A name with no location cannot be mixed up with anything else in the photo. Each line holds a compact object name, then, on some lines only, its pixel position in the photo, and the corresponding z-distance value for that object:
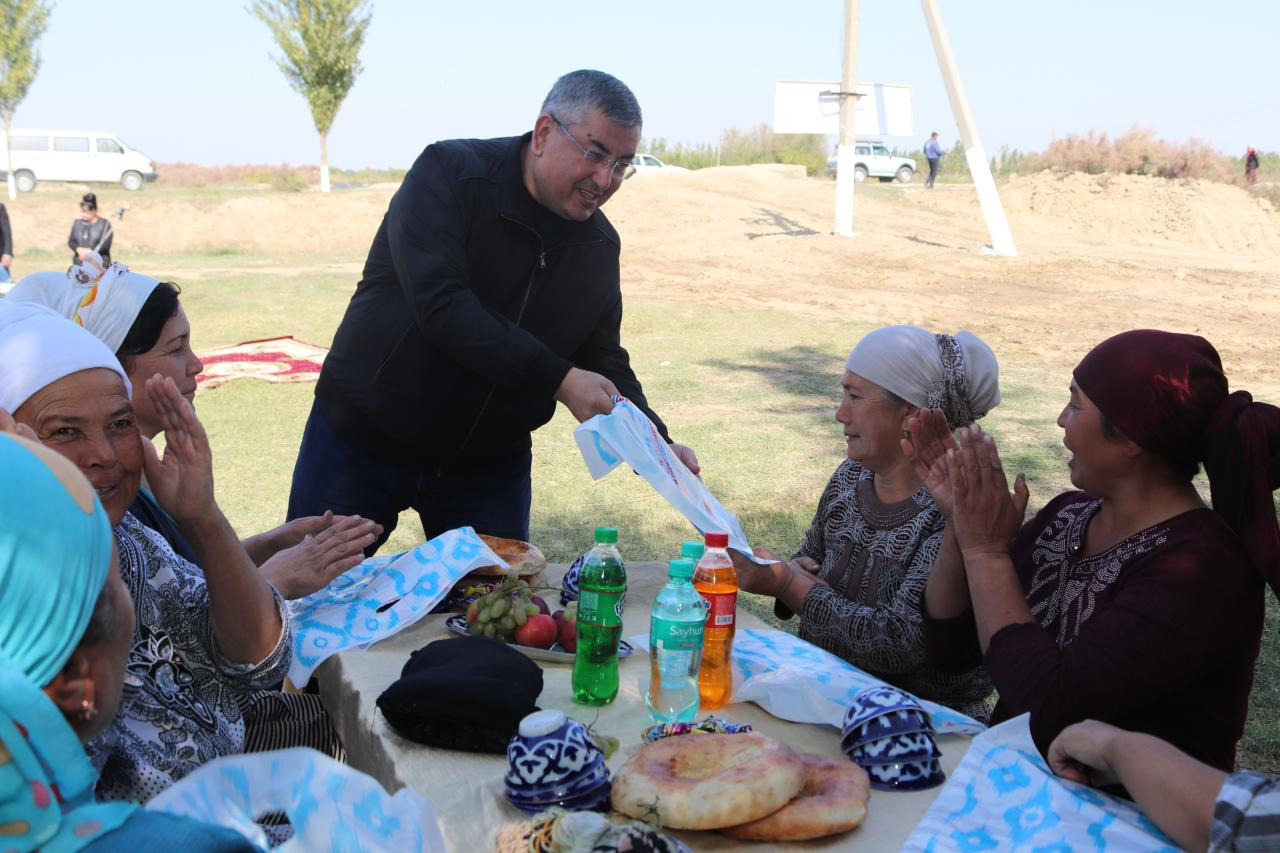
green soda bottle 2.48
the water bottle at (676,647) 2.31
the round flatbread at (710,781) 1.84
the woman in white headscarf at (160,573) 2.04
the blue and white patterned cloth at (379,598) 2.89
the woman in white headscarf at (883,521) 2.88
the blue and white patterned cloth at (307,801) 1.42
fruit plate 2.73
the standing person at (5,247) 14.65
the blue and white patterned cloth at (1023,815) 1.90
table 1.97
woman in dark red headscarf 2.17
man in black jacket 3.34
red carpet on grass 11.20
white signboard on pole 23.11
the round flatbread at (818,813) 1.87
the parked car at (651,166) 36.33
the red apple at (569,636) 2.79
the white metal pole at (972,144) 19.88
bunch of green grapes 2.82
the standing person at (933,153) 35.03
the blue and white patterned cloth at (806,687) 2.41
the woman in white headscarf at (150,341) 2.84
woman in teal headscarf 1.08
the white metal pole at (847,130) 21.70
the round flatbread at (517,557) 3.24
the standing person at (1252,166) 30.92
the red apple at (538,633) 2.78
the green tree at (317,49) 36.84
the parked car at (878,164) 40.50
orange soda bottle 2.51
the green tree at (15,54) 31.48
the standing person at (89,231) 17.61
